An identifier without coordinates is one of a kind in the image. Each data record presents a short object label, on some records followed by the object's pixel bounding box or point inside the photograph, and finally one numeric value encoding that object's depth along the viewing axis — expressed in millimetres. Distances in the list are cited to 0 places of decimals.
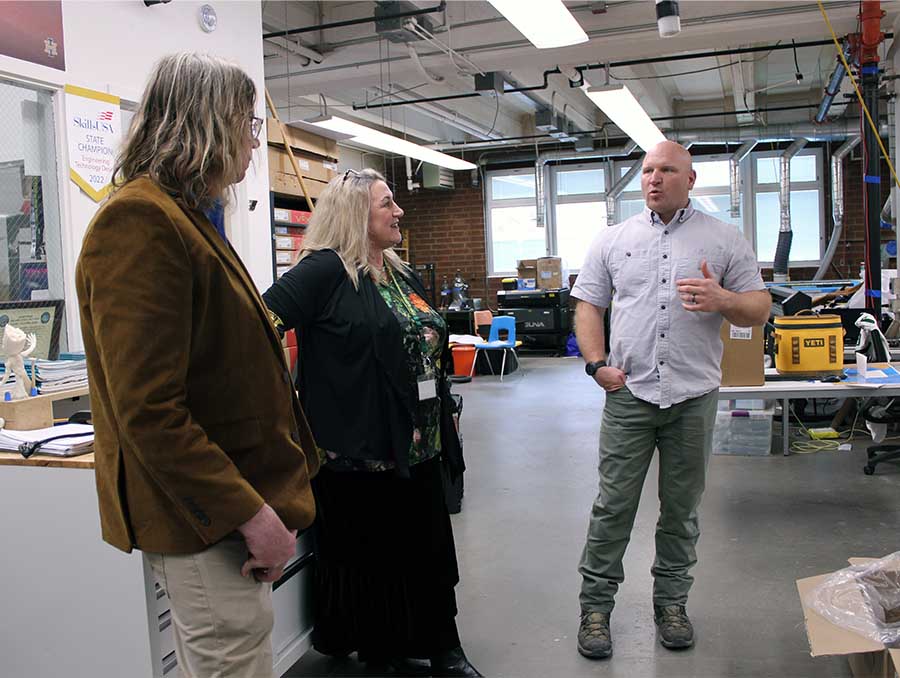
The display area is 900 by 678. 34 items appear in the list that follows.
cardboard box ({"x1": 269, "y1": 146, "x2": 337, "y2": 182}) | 6457
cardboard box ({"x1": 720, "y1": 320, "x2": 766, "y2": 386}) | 3871
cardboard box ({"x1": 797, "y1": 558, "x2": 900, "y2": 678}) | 1952
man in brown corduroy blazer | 1070
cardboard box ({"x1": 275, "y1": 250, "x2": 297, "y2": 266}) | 6973
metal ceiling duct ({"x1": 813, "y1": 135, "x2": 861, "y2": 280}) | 10578
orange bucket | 8930
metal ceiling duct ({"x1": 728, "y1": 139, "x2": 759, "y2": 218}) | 10781
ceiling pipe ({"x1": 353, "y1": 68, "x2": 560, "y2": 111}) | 7869
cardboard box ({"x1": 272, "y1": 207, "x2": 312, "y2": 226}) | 7000
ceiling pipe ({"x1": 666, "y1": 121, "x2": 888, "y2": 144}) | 10289
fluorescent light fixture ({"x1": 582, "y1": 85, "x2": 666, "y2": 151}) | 6005
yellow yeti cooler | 3990
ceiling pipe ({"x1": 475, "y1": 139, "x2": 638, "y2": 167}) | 11594
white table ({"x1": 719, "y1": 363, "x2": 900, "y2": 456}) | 3631
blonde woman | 2098
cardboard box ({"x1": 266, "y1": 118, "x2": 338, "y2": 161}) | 6266
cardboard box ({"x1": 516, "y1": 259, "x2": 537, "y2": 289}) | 11719
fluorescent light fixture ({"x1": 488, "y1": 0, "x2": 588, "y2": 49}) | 3604
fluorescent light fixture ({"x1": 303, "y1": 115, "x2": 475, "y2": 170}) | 6461
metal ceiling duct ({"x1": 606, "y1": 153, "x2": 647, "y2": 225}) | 11773
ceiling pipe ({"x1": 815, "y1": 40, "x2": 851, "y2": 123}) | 7016
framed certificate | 2668
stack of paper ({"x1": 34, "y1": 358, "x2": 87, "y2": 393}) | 2291
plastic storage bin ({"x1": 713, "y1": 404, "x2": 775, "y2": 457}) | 5109
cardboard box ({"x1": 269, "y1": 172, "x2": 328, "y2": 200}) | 6422
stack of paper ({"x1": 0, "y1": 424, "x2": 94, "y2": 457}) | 1826
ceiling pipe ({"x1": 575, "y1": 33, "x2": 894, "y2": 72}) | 7039
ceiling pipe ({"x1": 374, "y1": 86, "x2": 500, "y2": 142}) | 9463
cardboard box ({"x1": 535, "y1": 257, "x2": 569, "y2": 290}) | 11477
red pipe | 5145
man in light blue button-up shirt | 2387
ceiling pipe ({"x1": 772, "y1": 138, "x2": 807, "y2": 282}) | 10727
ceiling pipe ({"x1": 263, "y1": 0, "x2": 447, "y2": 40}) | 5539
